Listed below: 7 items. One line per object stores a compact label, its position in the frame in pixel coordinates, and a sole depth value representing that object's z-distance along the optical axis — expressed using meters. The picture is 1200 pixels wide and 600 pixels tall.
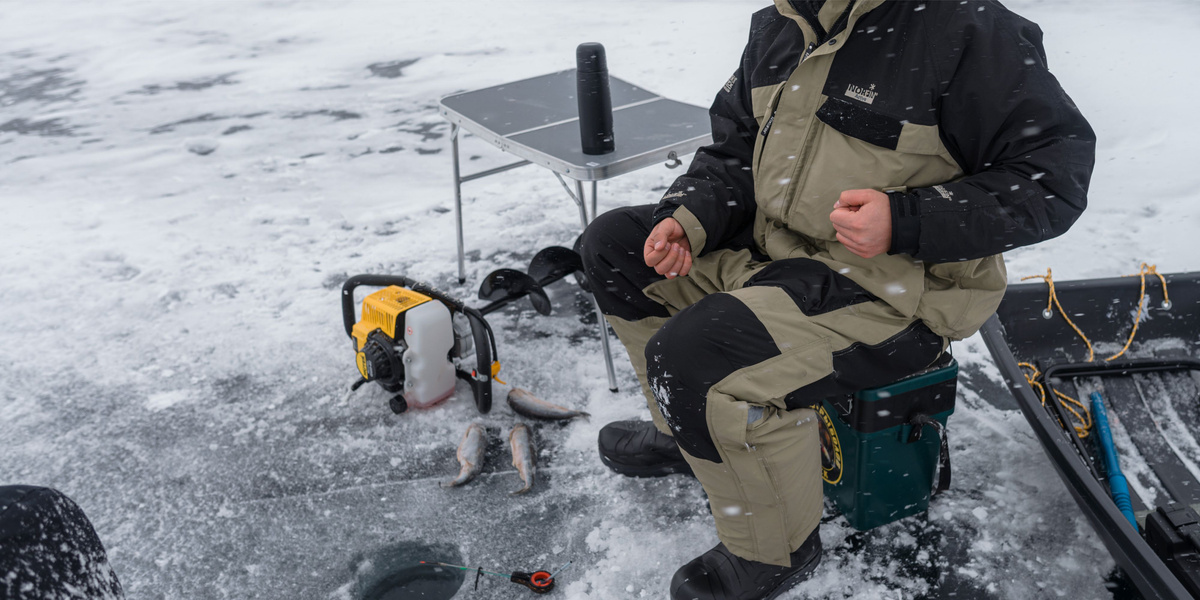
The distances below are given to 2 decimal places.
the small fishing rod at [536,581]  1.89
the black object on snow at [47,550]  0.87
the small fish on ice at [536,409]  2.50
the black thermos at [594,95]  2.43
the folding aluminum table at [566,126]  2.46
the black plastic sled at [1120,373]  2.05
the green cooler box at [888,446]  1.81
